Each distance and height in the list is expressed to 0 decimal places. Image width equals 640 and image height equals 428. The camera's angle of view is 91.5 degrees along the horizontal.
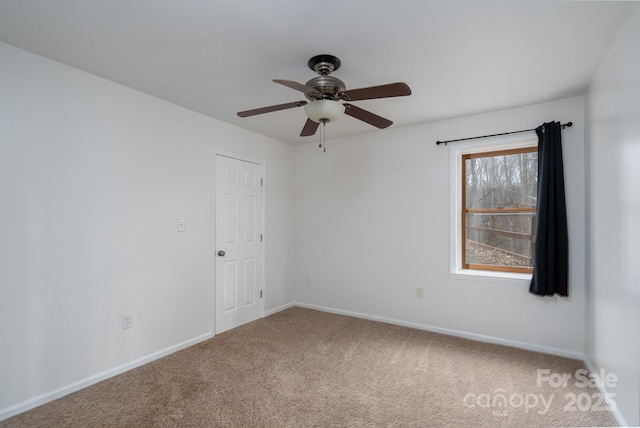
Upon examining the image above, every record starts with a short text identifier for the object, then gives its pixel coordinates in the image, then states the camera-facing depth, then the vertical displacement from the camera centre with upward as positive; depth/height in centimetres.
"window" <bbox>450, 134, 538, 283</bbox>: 328 +10
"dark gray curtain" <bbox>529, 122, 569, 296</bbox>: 290 -7
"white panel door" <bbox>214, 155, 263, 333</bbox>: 364 -34
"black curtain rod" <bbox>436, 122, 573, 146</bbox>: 293 +86
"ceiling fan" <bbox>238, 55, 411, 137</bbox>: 198 +80
